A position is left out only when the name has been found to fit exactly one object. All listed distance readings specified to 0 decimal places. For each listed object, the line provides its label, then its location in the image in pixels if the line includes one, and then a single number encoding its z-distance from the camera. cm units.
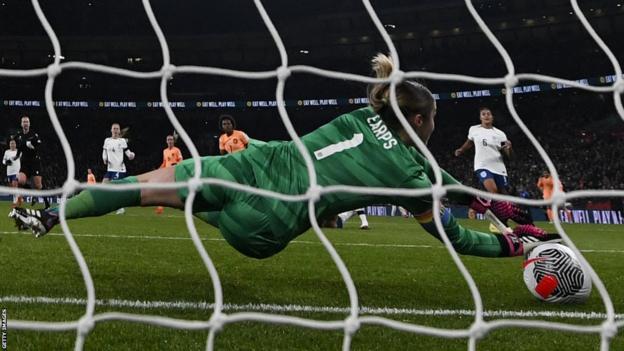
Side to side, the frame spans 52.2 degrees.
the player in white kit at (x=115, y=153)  1227
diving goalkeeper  286
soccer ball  337
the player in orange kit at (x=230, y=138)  944
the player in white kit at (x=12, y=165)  1272
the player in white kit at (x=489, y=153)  834
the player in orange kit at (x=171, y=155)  1243
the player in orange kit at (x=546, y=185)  1432
